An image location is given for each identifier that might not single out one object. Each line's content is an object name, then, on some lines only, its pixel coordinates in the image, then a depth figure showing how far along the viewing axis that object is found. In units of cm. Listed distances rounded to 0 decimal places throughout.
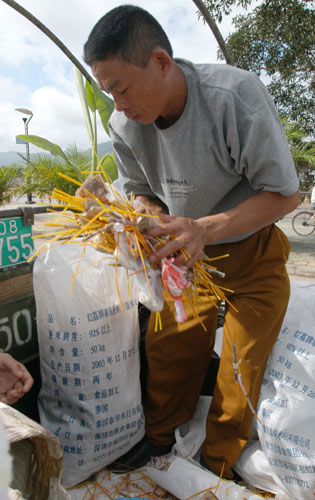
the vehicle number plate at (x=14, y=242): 144
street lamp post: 910
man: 113
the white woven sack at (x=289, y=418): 133
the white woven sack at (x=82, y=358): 143
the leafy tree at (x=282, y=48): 647
